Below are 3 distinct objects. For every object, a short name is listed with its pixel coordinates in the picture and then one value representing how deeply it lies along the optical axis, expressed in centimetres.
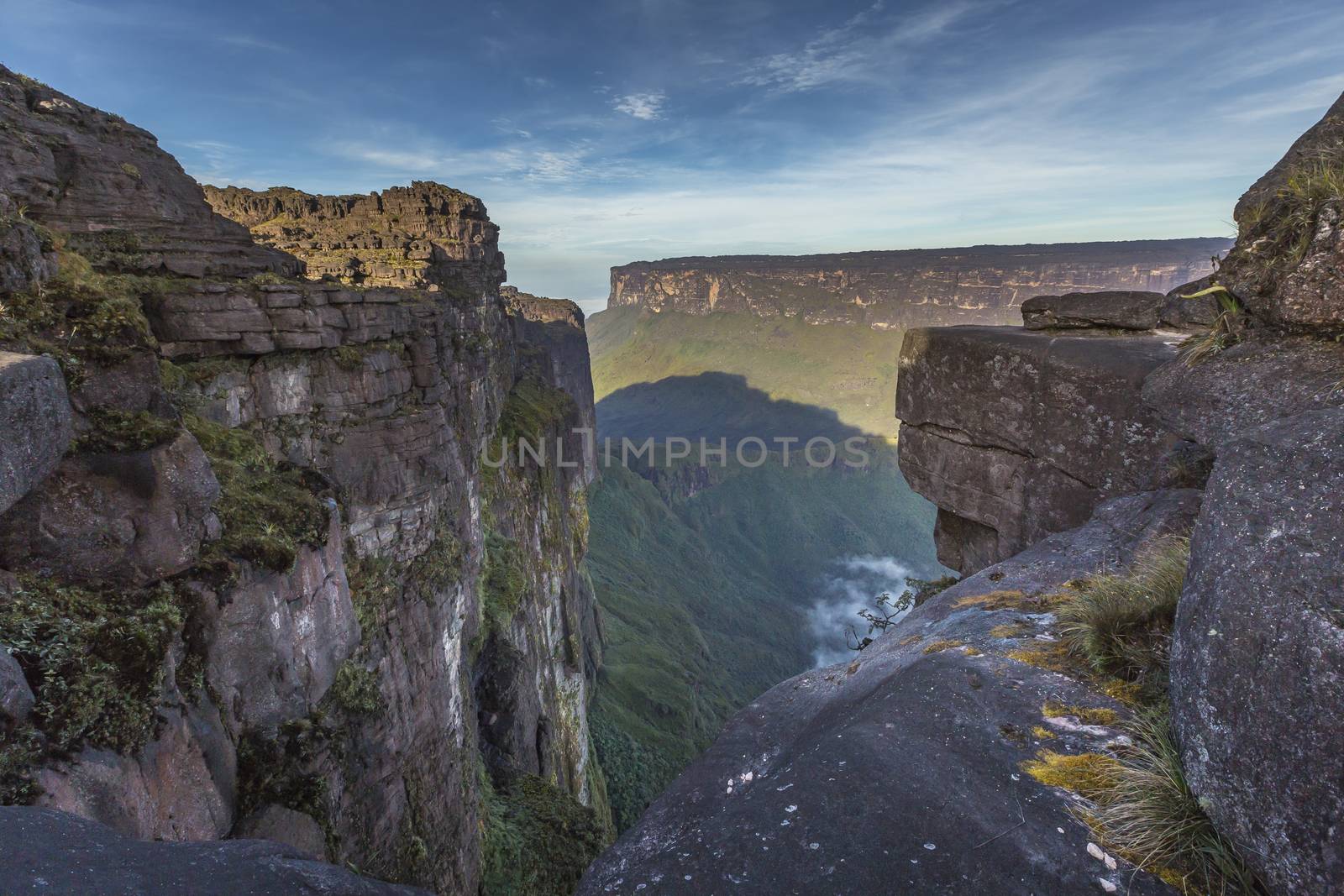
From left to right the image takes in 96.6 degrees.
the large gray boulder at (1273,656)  239
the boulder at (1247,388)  375
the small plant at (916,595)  1080
